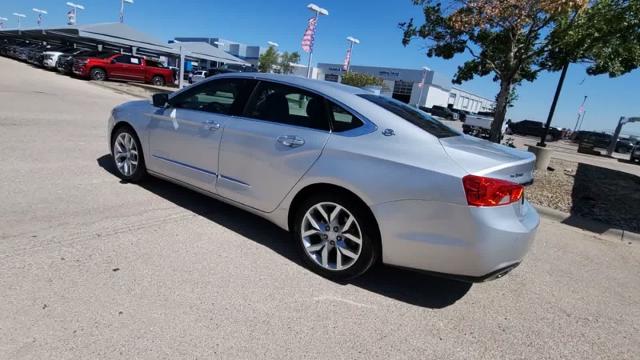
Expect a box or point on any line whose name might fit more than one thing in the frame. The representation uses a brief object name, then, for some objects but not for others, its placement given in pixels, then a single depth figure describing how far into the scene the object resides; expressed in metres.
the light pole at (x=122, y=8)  39.81
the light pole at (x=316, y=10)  23.69
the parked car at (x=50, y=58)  23.11
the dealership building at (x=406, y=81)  65.56
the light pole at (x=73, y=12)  45.54
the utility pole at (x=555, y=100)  10.69
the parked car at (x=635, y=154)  21.67
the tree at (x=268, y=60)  69.12
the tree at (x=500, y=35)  7.83
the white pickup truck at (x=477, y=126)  23.22
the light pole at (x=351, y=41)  35.34
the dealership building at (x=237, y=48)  90.00
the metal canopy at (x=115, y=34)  25.83
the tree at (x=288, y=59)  72.88
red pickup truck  20.75
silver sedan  2.79
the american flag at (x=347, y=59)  35.47
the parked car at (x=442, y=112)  44.44
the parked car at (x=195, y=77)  35.66
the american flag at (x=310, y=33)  24.27
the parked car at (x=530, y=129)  43.53
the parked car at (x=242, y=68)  43.01
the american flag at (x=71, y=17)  45.61
